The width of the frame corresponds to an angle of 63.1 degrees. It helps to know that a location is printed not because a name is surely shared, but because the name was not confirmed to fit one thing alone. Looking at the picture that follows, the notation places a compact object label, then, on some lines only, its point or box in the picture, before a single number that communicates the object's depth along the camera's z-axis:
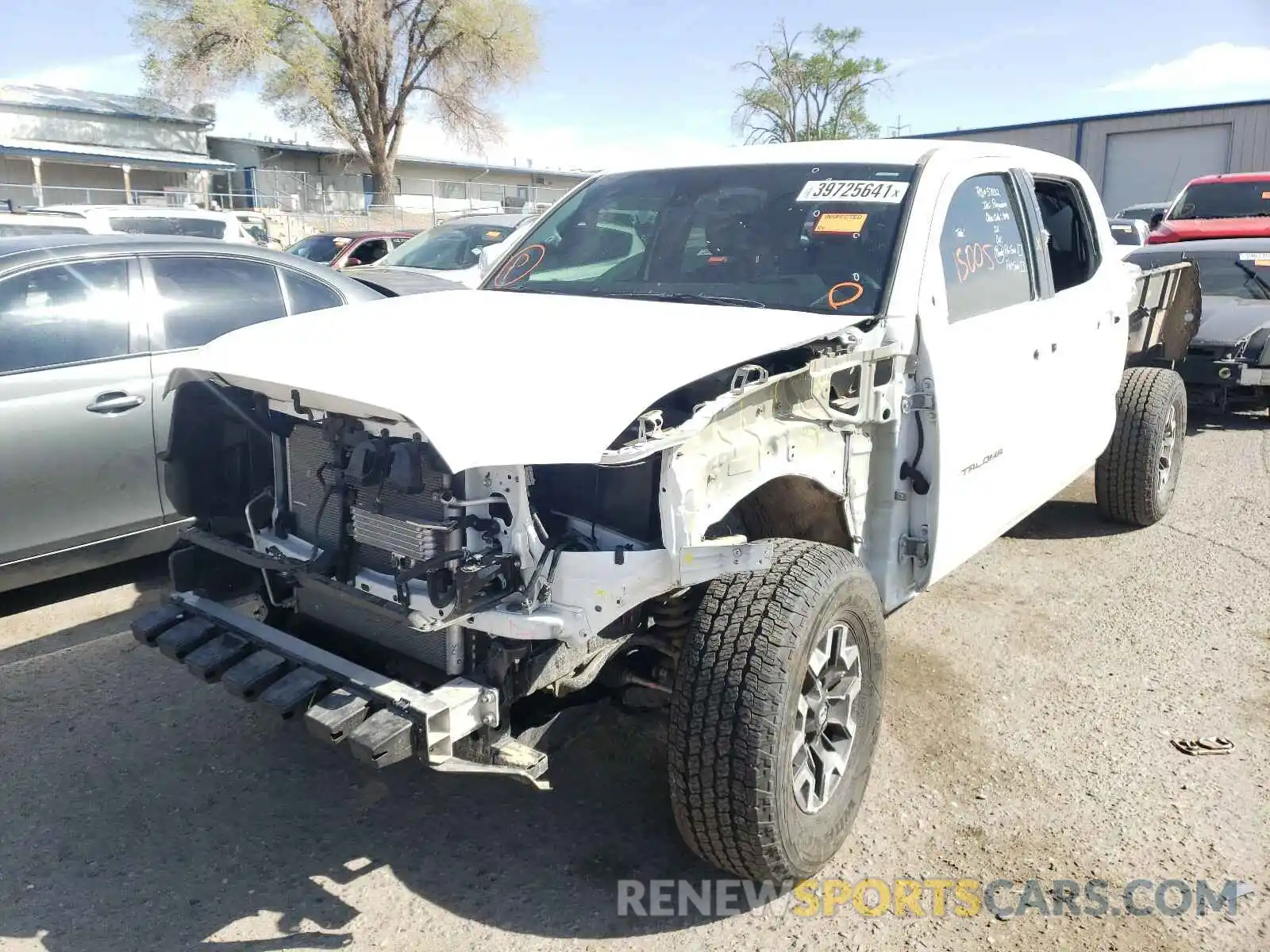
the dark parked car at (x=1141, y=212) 24.86
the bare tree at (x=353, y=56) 34.88
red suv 12.15
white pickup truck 2.51
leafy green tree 48.12
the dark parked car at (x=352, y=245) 15.64
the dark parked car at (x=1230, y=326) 7.99
